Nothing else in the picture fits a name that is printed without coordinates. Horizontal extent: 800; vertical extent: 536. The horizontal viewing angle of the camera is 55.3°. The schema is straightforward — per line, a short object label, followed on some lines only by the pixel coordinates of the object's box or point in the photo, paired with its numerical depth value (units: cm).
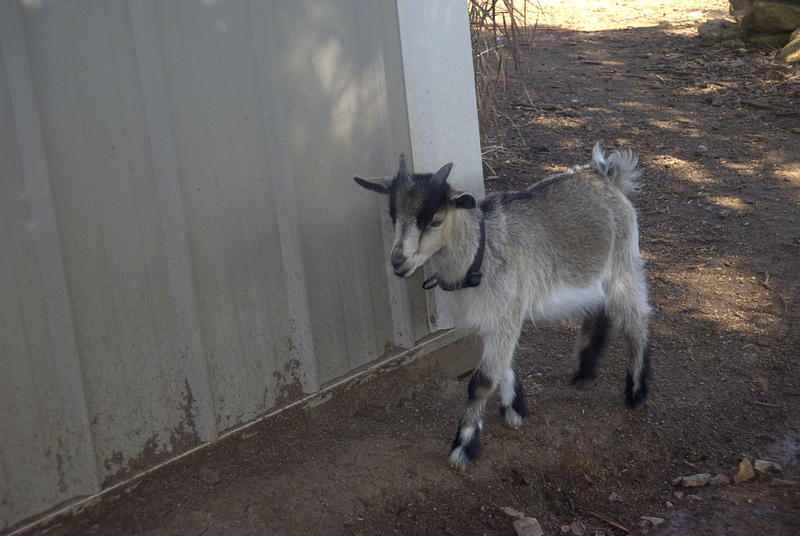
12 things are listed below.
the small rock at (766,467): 338
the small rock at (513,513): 314
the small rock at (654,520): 316
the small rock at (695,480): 337
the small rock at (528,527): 303
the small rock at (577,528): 314
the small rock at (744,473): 335
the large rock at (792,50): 863
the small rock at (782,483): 325
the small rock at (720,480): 336
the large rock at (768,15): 891
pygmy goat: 329
